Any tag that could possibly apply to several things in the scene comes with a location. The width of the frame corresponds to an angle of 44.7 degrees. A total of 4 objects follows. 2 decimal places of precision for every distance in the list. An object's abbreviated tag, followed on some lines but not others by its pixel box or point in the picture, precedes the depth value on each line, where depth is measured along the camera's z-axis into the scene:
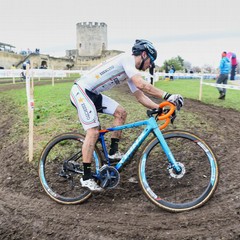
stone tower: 92.38
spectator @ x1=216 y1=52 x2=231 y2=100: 14.24
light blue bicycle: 4.10
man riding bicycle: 4.09
